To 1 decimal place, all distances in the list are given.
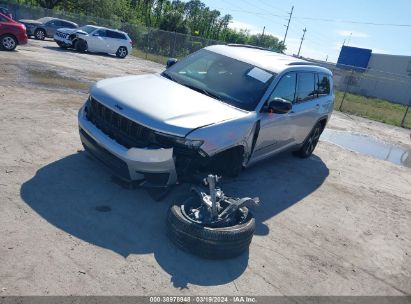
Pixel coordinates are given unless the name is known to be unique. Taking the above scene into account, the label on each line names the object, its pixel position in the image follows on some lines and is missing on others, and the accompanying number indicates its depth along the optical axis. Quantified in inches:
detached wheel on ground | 143.6
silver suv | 162.4
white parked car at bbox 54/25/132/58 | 818.8
